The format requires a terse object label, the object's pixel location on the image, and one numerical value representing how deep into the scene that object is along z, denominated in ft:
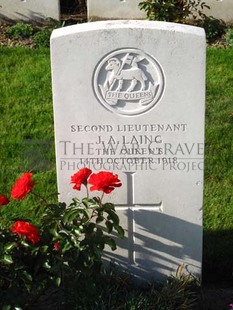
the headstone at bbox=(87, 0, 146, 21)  26.94
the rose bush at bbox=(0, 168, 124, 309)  11.73
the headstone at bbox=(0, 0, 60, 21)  26.89
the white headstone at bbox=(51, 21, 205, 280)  12.07
